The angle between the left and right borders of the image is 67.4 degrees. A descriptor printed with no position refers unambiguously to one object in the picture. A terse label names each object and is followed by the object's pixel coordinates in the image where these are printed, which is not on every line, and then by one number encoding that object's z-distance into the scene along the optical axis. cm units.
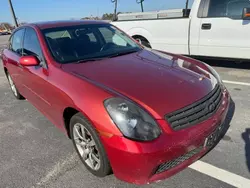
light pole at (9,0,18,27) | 1473
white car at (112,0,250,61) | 400
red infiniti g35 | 154
